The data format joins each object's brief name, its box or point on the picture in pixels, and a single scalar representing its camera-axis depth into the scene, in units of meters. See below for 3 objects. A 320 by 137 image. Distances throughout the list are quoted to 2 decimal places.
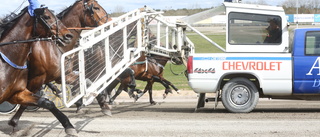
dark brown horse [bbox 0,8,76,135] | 7.46
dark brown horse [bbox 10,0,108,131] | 8.70
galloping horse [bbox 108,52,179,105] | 14.04
